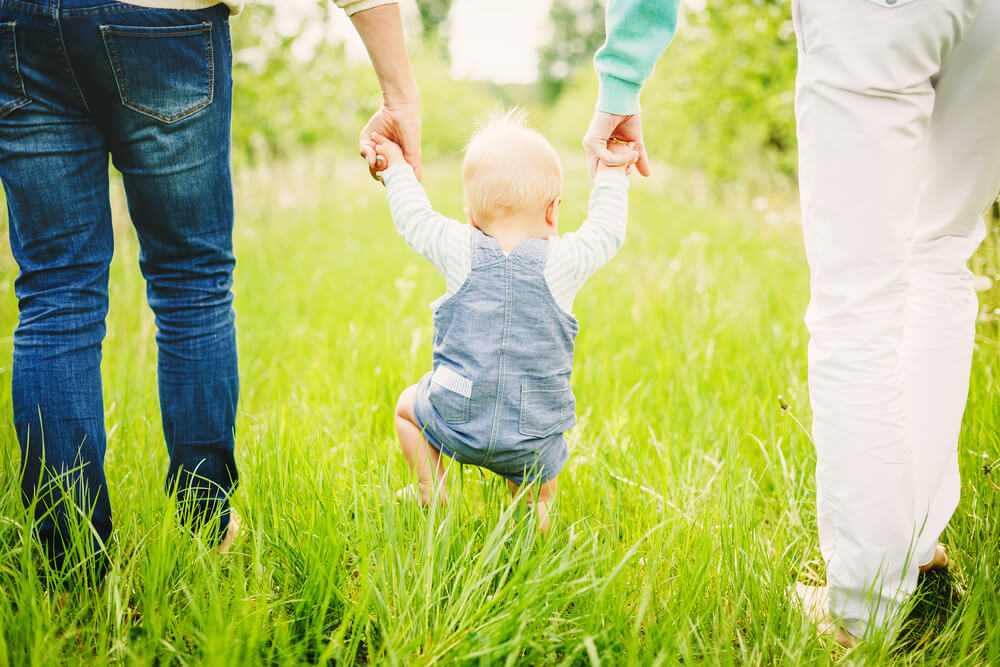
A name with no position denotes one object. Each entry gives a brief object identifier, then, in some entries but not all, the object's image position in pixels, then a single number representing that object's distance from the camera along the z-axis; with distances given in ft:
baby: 4.87
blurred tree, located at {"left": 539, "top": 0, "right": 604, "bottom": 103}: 184.75
